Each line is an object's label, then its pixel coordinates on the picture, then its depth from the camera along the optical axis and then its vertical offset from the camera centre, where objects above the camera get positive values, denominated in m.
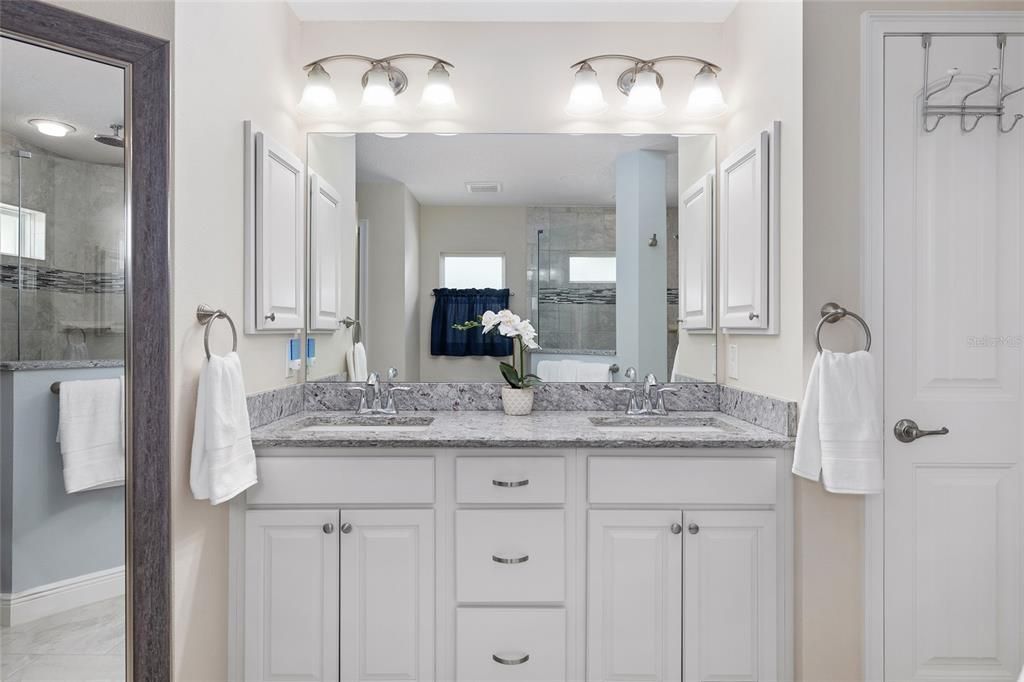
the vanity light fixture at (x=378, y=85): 2.27 +0.97
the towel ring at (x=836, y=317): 1.66 +0.05
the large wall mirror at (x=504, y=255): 2.39 +0.33
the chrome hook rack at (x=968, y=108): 1.68 +0.66
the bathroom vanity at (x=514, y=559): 1.77 -0.69
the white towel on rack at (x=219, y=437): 1.57 -0.28
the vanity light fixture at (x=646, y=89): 2.25 +0.96
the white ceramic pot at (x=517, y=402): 2.28 -0.26
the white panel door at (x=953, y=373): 1.69 -0.11
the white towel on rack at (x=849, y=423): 1.62 -0.25
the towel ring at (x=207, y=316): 1.65 +0.05
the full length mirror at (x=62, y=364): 1.35 -0.08
